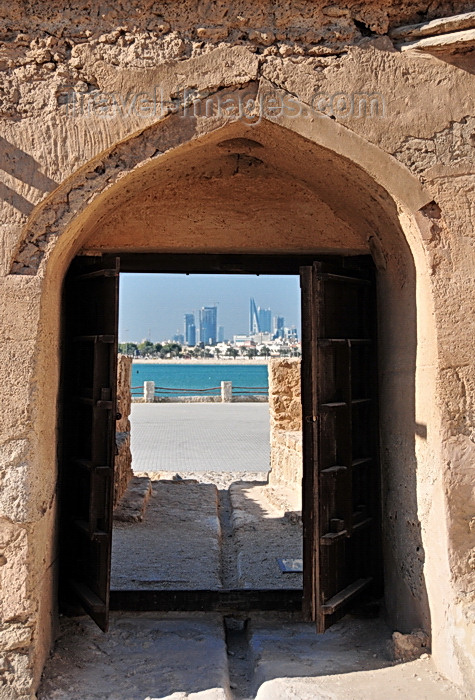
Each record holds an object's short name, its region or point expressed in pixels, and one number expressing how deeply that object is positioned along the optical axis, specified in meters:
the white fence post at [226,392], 26.23
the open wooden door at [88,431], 3.87
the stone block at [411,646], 3.52
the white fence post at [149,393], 27.10
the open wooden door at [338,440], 3.88
